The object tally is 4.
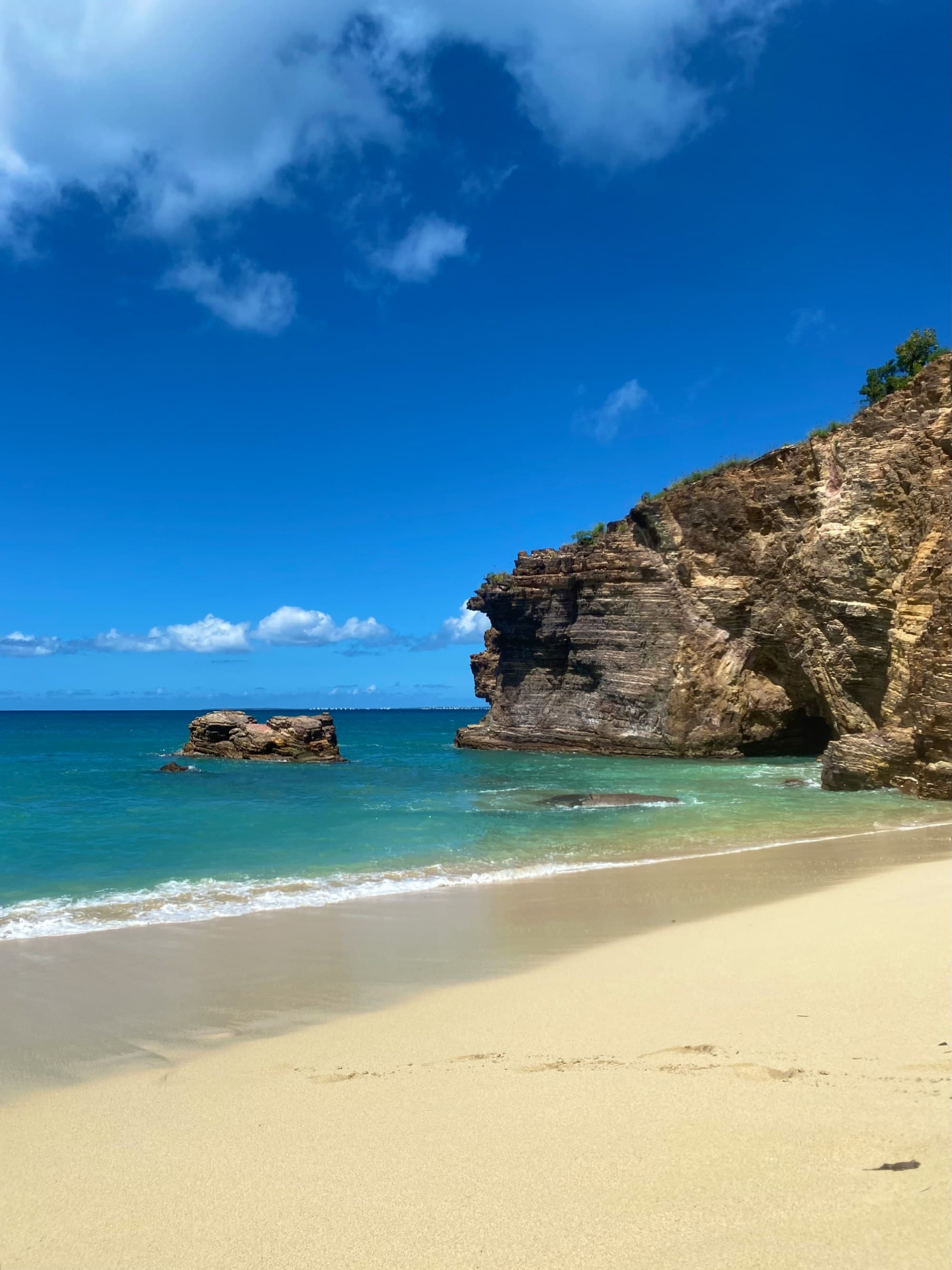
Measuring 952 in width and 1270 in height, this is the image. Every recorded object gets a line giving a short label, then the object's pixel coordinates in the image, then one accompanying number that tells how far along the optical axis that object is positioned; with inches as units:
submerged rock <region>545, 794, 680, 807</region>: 790.5
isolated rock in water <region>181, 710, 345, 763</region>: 1593.3
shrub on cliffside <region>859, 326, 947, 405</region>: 1373.0
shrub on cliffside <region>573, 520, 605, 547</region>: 1802.7
